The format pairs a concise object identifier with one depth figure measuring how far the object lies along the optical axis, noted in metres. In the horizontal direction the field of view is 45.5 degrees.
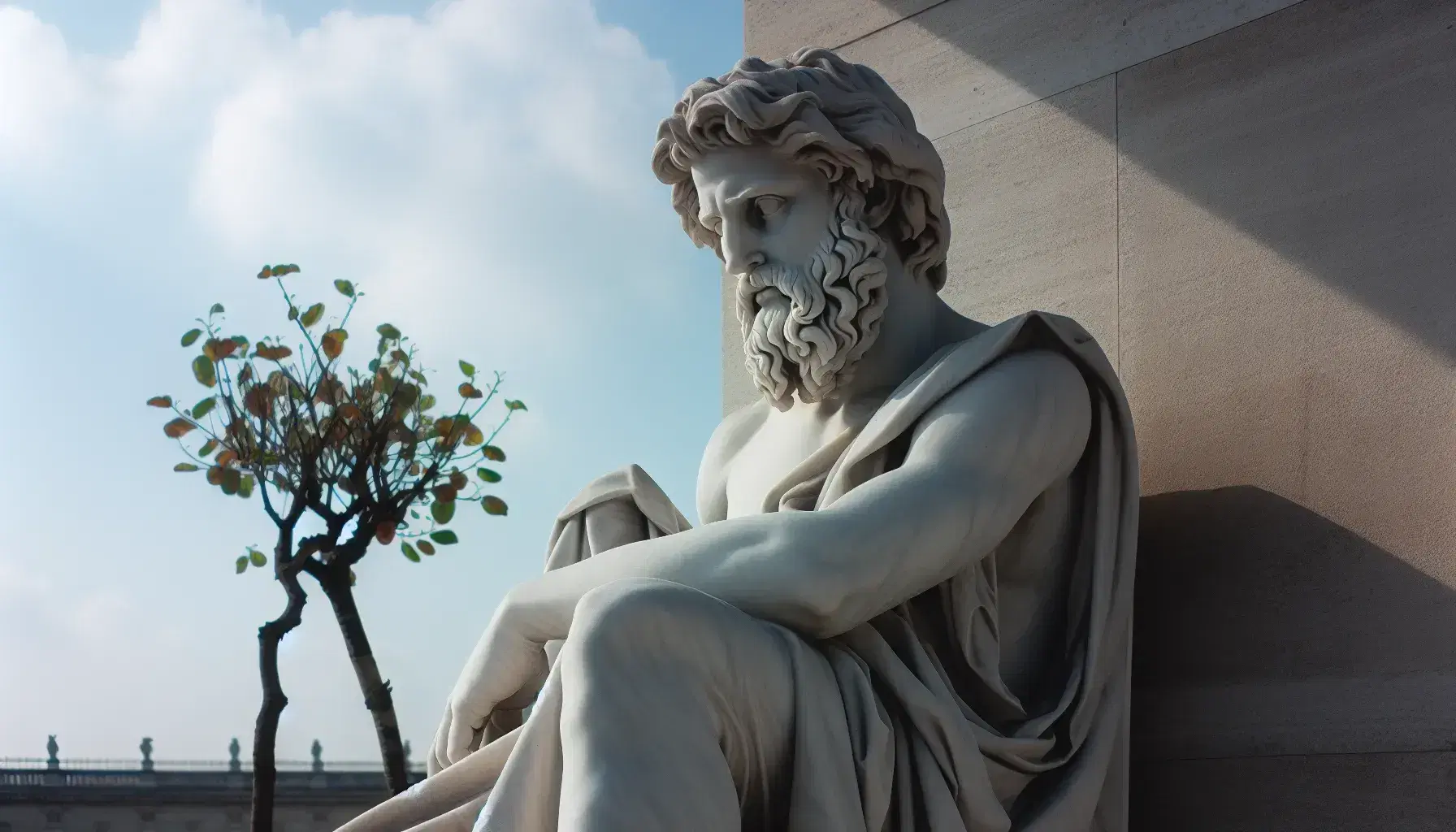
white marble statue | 3.14
